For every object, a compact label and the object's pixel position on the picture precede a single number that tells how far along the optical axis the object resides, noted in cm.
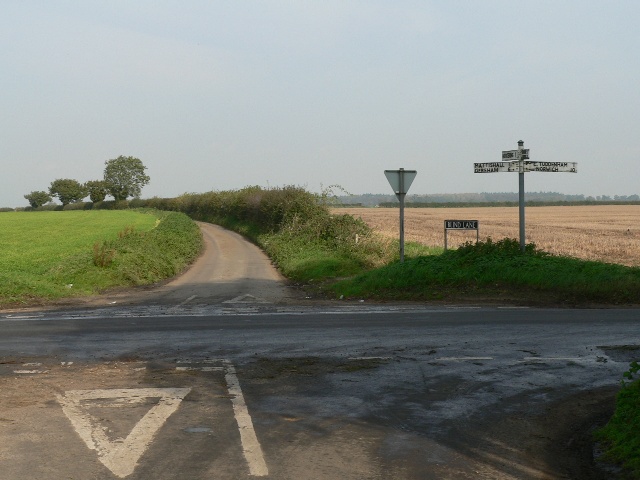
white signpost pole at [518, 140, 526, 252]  1971
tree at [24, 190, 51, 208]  16162
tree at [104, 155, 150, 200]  17525
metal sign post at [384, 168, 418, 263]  2119
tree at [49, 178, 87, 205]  15250
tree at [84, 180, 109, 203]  15012
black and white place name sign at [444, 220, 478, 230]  2177
